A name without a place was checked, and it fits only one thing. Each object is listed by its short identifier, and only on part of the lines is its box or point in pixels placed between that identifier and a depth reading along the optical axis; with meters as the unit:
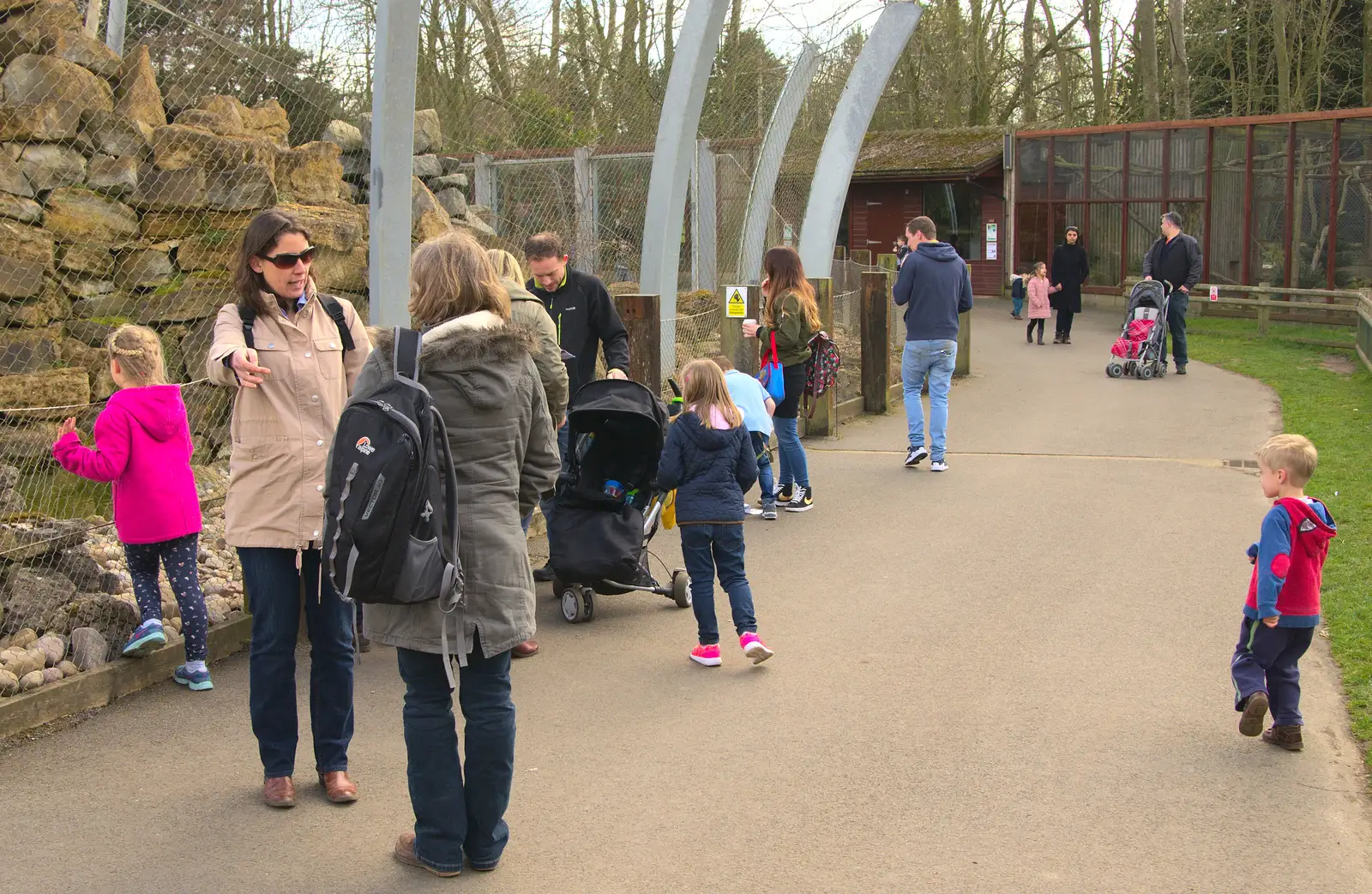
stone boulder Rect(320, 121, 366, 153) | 10.59
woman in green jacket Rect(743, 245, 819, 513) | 9.54
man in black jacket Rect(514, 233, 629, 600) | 7.46
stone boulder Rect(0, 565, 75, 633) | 6.08
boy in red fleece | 5.00
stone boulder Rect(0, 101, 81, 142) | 8.85
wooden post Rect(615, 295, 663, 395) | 8.78
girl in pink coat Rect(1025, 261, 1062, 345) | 22.02
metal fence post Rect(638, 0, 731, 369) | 10.14
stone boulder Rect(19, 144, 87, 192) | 8.88
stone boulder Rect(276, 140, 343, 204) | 10.14
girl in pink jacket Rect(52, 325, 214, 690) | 5.69
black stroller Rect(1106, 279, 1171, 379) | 16.88
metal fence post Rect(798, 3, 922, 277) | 13.86
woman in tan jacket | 4.56
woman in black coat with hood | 21.77
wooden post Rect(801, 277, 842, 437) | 12.54
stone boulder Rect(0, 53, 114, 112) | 9.03
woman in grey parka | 4.00
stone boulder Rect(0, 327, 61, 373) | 8.61
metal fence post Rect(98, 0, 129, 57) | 9.38
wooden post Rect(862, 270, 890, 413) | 13.52
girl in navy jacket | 6.21
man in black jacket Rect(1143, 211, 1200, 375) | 17.00
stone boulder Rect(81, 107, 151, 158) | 9.21
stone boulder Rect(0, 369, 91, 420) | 8.52
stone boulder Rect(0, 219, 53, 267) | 8.59
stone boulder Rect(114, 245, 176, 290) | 9.23
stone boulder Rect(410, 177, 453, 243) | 10.55
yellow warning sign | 10.75
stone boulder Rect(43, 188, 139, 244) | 8.94
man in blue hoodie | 10.73
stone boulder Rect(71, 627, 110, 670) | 5.70
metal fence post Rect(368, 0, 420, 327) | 6.34
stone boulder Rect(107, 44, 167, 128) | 9.35
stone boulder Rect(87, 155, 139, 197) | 9.18
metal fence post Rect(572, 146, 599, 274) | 10.52
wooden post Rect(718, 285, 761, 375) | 10.91
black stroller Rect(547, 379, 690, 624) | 6.34
